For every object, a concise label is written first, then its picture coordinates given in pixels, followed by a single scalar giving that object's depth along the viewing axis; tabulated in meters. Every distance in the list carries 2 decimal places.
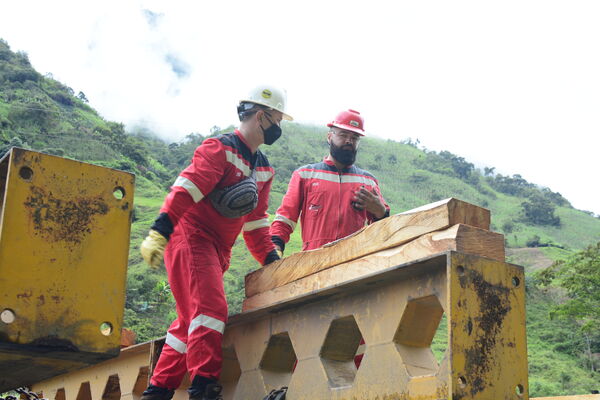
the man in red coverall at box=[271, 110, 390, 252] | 5.80
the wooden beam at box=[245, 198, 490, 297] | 2.96
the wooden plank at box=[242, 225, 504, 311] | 2.86
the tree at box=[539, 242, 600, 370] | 23.66
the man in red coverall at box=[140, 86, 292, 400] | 3.93
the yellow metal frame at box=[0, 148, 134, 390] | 1.91
